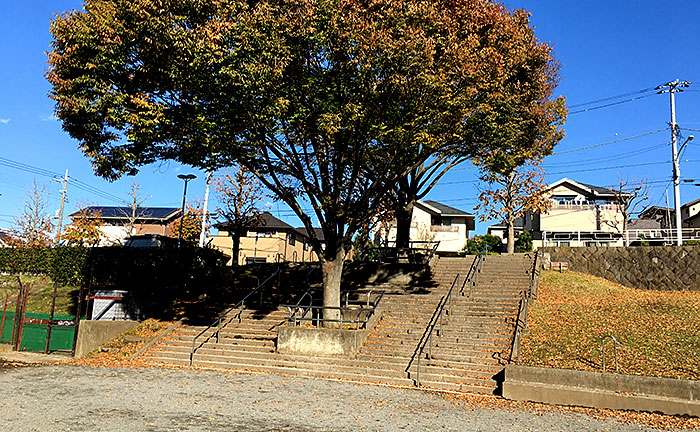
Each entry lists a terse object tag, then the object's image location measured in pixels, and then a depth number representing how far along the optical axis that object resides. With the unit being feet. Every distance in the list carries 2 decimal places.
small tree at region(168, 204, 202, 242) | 141.14
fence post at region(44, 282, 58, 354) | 57.62
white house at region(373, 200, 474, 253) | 158.27
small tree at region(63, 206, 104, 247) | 118.93
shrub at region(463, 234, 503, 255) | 153.58
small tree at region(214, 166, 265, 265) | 102.32
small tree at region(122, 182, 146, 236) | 132.53
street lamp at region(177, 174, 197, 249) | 88.58
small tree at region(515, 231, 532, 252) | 137.59
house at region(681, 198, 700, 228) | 161.58
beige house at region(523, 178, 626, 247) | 134.31
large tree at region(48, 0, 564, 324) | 42.37
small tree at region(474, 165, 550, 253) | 101.81
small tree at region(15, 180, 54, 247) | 135.13
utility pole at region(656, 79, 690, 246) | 92.84
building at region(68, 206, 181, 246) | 154.87
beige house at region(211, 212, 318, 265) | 140.36
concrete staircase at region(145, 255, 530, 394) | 45.34
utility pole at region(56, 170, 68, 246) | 128.26
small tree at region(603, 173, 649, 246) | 122.90
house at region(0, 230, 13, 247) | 143.84
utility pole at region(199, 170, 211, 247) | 97.04
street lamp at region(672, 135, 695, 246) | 93.15
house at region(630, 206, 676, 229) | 168.64
